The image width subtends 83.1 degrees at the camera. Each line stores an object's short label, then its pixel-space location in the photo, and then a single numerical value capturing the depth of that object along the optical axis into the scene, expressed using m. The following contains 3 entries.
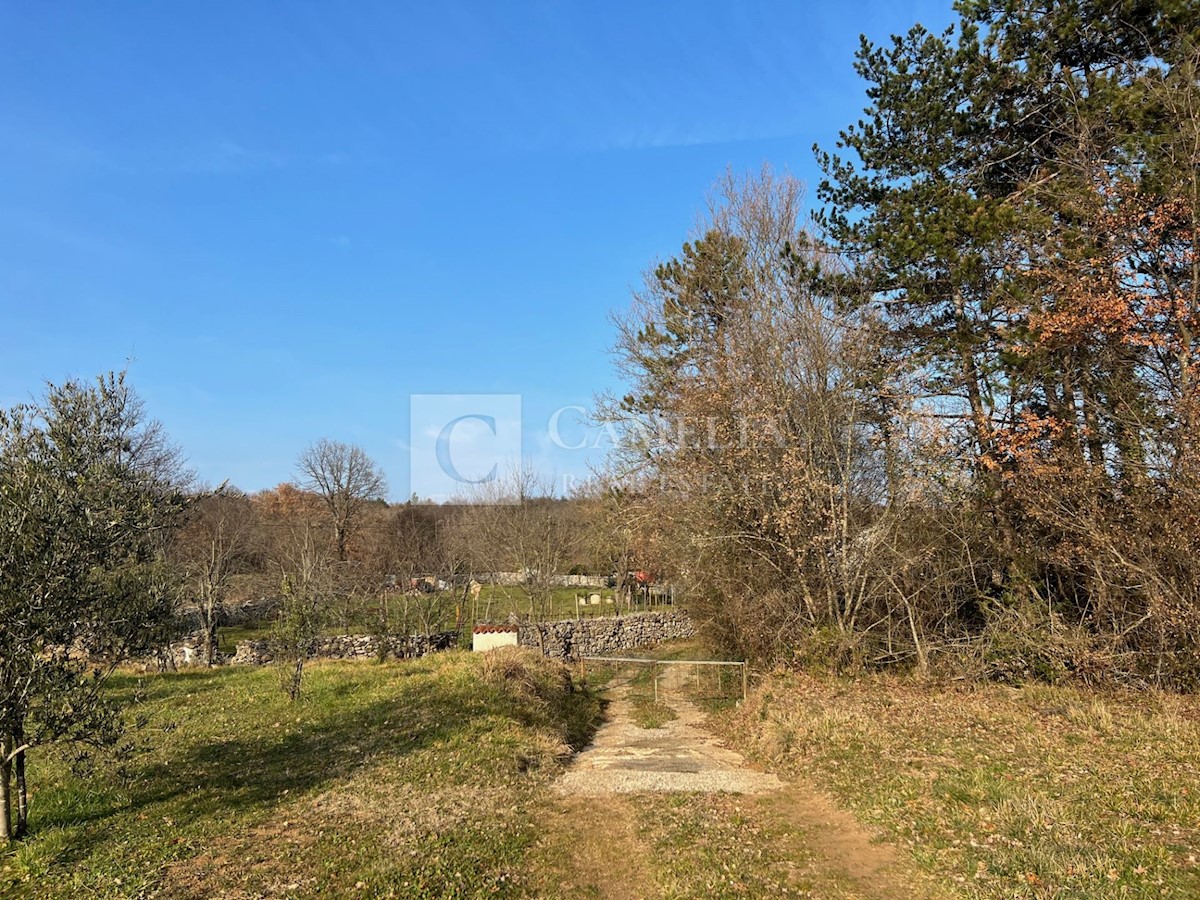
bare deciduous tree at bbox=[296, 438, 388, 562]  48.69
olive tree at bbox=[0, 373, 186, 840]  6.08
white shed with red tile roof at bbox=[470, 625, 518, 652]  20.48
